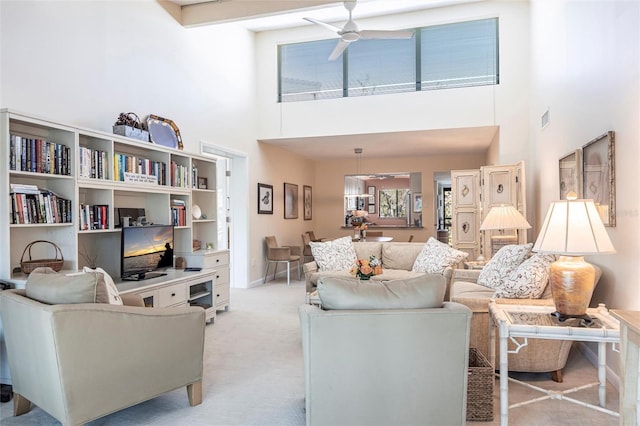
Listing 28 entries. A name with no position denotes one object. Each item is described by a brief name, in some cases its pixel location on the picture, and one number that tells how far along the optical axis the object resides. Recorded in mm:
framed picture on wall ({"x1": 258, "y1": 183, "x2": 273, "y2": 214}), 7242
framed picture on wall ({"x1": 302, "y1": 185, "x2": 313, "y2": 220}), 9555
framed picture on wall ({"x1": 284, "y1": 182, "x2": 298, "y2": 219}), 8453
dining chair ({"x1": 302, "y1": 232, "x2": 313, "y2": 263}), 8384
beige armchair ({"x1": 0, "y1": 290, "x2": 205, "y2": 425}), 2092
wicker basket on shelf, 3031
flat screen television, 3781
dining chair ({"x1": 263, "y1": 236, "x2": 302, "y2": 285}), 7051
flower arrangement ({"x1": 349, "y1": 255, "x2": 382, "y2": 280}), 4023
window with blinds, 6328
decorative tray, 4469
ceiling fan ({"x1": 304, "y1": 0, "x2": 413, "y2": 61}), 4598
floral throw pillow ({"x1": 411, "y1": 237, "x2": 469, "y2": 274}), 4891
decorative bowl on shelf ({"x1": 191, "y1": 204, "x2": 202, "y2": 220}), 5053
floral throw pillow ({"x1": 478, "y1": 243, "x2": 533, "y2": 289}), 3693
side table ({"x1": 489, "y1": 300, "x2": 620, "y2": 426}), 2178
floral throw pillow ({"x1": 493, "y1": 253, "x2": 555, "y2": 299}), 3035
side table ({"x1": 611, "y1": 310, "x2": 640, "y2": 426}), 1735
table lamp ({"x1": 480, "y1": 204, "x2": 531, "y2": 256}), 4590
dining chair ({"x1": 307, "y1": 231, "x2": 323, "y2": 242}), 9330
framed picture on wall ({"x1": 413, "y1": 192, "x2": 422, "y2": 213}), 10766
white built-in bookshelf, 2924
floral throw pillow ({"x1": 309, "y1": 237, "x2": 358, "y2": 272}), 5453
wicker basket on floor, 2379
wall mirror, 14234
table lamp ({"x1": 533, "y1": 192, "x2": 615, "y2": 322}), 2303
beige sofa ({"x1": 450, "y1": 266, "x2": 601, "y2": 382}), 2895
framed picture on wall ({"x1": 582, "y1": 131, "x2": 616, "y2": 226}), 2922
